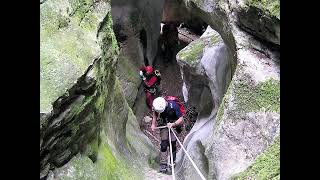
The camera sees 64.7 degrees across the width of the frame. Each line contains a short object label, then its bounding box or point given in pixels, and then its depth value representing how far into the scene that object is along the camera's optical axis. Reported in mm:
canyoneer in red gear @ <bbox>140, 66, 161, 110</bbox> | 9526
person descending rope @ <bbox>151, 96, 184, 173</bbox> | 6276
